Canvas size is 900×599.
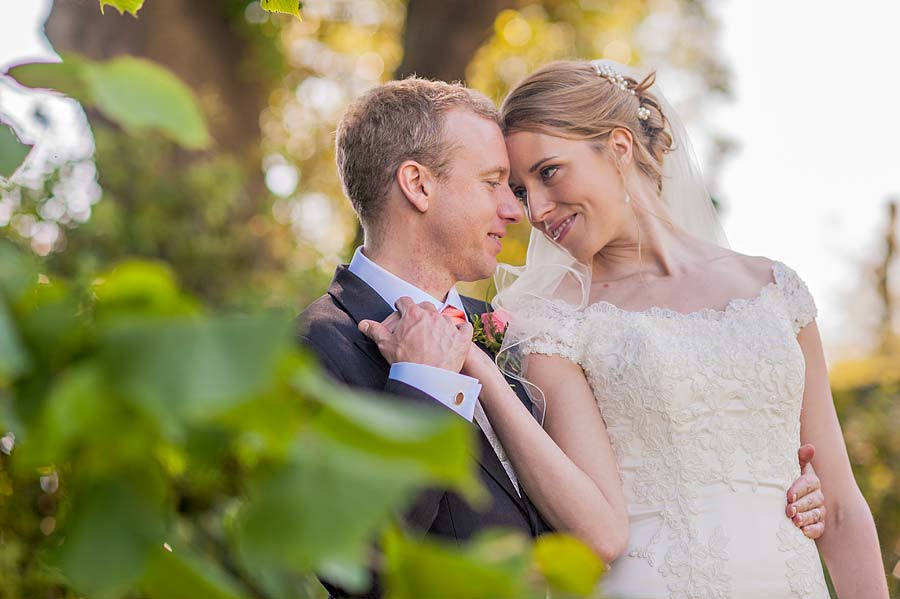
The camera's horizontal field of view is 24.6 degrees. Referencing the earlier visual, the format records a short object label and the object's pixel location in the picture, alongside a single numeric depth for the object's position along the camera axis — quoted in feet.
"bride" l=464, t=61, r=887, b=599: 8.02
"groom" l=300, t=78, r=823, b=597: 7.83
